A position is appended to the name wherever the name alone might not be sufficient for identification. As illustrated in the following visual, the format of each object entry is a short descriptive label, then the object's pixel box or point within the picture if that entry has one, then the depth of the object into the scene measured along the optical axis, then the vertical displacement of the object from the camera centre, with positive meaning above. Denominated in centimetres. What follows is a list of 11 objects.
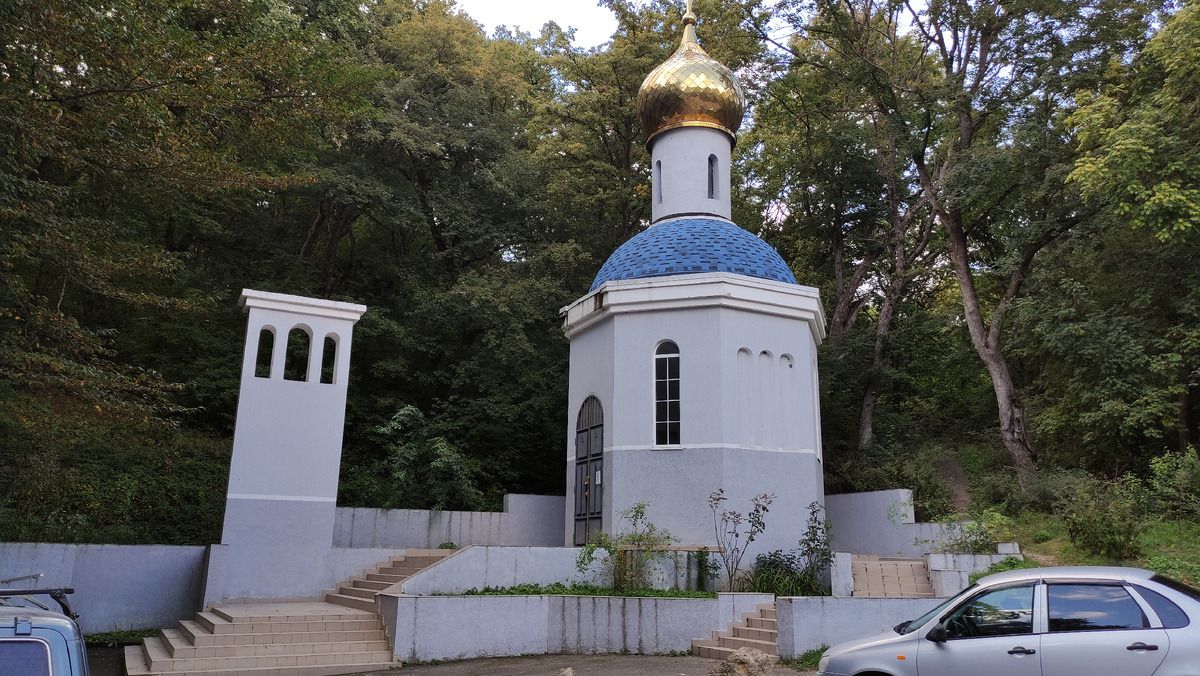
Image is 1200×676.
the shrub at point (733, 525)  1341 +43
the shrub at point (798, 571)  1259 -27
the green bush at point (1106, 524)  1218 +52
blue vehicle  343 -45
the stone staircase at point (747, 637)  1081 -113
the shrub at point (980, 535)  1321 +35
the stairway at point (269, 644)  1047 -135
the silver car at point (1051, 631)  574 -53
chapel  1434 +293
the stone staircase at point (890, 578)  1295 -37
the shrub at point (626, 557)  1259 -12
